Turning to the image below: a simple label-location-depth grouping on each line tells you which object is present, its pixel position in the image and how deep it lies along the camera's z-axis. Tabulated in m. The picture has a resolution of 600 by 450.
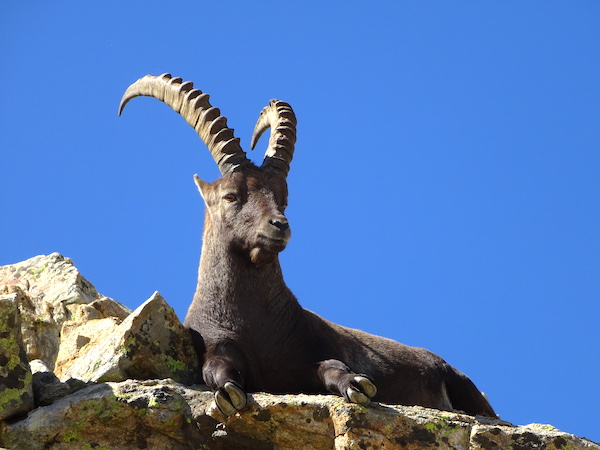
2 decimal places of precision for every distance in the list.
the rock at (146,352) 21.08
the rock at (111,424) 18.22
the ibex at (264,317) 21.81
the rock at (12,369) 18.52
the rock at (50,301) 26.08
